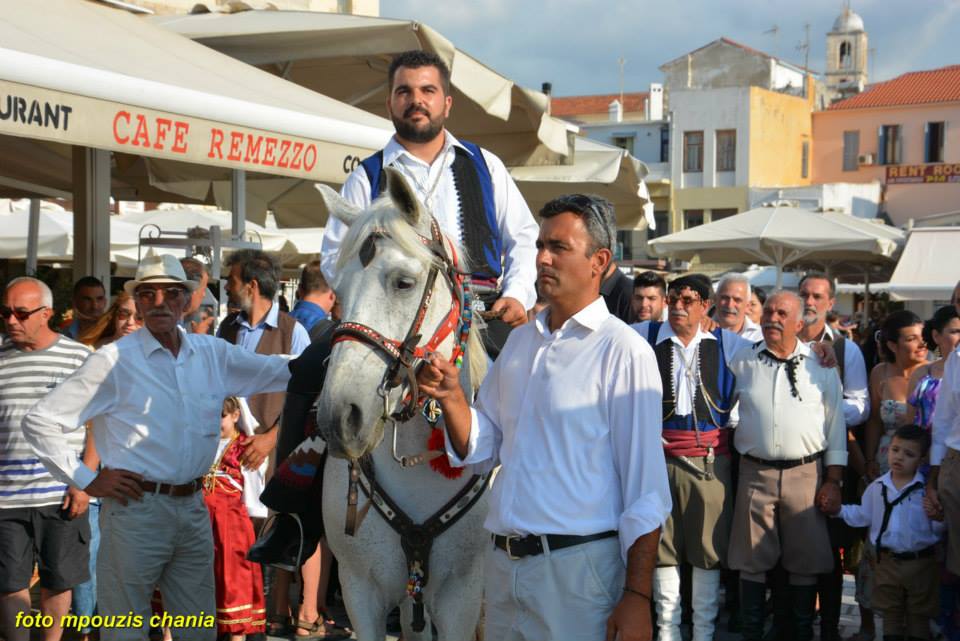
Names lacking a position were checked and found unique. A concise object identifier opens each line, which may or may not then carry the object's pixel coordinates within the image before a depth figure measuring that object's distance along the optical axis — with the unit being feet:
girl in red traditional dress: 22.88
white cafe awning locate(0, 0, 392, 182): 16.47
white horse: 10.96
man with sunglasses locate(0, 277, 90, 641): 19.93
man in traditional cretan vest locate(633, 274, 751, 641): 23.32
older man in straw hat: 15.92
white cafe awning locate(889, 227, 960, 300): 54.85
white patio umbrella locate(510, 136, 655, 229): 33.55
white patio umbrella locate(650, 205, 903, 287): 47.88
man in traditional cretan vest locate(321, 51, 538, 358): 14.56
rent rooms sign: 174.09
